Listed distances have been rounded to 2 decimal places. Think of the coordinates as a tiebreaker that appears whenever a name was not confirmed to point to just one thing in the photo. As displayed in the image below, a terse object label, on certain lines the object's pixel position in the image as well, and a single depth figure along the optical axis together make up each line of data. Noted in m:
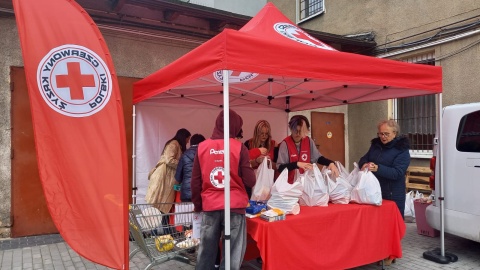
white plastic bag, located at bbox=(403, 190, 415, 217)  6.59
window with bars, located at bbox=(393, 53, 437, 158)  7.65
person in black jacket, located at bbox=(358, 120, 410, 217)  3.83
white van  4.00
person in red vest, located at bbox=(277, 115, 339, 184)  4.17
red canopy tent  2.89
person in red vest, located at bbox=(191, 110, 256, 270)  2.97
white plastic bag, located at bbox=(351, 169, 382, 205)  3.58
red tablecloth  3.00
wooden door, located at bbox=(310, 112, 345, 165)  8.34
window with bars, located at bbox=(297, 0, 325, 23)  10.43
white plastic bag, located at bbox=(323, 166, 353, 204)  3.68
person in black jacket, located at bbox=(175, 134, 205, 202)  4.01
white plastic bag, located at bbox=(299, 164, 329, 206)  3.60
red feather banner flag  2.52
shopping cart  3.11
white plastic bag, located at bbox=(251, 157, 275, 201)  3.49
